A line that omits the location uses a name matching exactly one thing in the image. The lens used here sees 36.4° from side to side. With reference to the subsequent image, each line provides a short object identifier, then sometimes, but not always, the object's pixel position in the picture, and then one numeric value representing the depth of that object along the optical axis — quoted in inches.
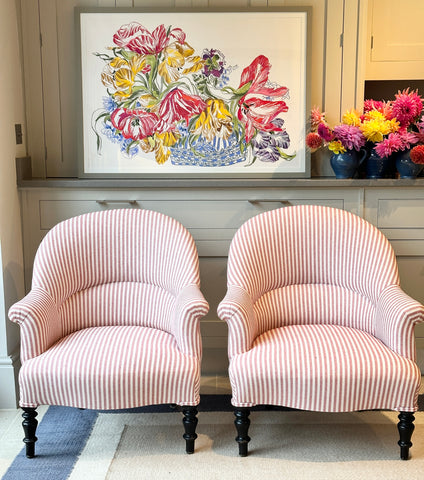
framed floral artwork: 122.0
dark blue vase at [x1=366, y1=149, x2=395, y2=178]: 120.4
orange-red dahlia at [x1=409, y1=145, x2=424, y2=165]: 115.6
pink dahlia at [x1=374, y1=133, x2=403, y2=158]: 115.4
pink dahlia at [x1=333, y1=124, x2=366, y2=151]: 117.0
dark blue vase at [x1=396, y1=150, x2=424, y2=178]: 118.6
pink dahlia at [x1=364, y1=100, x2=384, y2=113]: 120.8
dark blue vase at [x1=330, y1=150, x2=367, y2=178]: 119.6
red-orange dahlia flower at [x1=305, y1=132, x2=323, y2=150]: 119.6
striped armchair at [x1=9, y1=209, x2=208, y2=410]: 92.1
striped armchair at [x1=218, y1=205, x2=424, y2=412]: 91.0
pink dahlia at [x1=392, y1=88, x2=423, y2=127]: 116.2
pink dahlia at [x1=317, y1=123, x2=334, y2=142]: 118.3
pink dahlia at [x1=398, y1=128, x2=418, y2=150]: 116.3
